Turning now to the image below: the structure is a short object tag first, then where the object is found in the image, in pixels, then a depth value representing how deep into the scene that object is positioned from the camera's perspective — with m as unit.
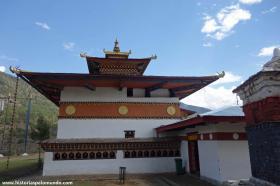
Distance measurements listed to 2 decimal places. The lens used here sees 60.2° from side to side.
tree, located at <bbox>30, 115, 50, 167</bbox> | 26.30
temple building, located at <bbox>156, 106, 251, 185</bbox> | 9.12
